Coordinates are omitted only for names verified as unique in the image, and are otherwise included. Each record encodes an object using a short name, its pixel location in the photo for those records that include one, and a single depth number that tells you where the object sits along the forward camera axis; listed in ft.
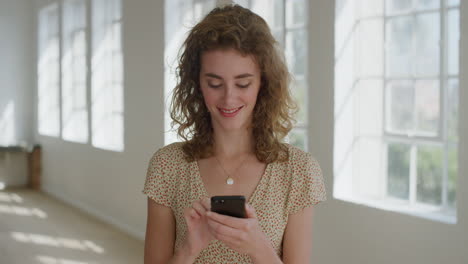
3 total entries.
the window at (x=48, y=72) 30.17
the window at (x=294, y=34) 13.97
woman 5.35
